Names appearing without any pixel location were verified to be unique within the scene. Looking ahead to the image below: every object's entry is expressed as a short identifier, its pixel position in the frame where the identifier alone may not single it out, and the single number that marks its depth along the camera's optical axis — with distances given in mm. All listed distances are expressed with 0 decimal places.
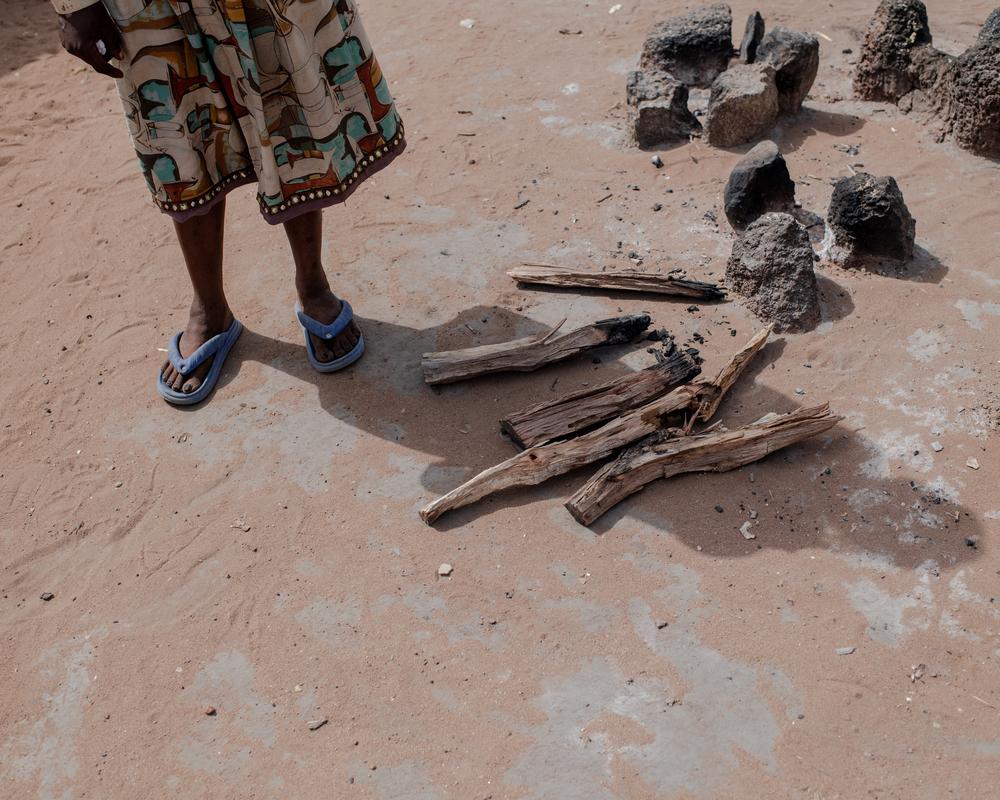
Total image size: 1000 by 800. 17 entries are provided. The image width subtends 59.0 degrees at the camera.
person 2779
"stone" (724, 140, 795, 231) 4242
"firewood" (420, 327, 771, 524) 3115
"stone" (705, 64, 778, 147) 4934
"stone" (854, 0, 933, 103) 5145
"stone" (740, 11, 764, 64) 5406
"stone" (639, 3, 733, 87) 5516
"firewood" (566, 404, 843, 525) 3109
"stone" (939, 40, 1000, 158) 4570
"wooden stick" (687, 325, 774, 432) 3320
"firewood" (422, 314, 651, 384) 3600
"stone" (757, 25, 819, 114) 5055
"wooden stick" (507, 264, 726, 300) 3928
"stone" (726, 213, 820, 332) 3758
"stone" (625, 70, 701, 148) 5016
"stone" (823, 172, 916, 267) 3953
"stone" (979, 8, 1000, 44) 4601
